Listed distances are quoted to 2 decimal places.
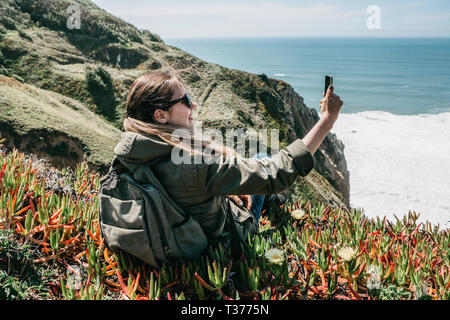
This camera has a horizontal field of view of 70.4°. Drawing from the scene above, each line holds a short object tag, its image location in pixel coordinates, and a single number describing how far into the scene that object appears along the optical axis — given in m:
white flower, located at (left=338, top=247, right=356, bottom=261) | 2.30
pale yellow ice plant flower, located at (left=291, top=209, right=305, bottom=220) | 3.34
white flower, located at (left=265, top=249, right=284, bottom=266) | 2.38
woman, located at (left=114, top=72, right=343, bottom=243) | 2.01
